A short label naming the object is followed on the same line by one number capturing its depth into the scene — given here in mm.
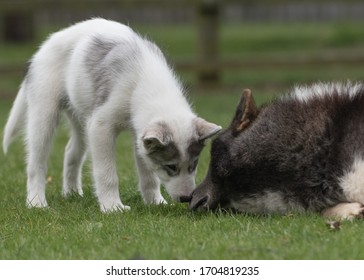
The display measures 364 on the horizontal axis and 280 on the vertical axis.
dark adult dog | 11117
